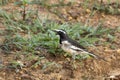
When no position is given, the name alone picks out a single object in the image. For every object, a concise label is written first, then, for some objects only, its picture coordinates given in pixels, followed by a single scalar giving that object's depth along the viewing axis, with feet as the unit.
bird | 42.73
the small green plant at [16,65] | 41.11
